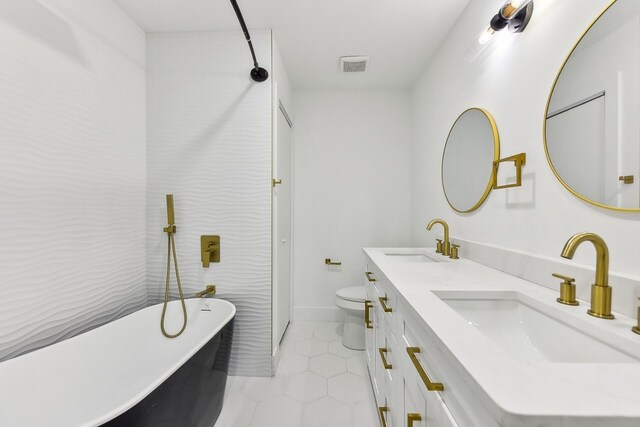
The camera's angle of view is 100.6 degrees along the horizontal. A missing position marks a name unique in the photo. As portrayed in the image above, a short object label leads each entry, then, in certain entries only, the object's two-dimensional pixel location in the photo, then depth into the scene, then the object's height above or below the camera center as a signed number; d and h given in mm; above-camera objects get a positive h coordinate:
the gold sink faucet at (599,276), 693 -173
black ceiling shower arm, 1697 +904
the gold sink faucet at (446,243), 1616 -202
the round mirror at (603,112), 737 +312
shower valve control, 1809 -258
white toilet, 2115 -885
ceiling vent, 2113 +1213
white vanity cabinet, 606 -495
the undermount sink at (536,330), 628 -339
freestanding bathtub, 979 -747
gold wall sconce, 1102 +844
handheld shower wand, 1639 -262
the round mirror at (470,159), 1411 +312
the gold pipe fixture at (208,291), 1766 -554
